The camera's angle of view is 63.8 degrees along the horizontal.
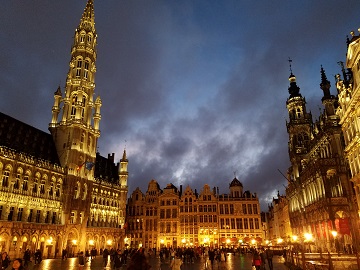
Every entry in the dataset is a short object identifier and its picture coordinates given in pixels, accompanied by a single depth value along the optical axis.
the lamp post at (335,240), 33.97
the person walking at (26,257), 29.54
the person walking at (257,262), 17.87
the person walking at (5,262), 20.86
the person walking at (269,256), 21.69
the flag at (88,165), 57.12
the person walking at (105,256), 29.41
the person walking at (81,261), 21.78
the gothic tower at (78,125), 57.28
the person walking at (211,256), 27.39
